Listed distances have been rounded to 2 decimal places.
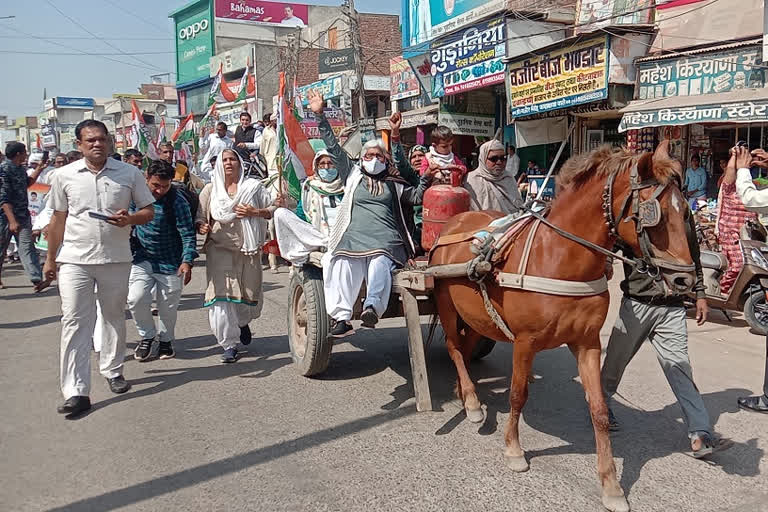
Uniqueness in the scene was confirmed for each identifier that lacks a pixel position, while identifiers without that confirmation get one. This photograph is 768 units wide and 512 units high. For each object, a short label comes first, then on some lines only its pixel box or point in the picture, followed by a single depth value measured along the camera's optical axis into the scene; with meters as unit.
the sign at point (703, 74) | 9.93
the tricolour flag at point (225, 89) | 15.62
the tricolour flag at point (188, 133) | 15.18
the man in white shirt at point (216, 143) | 11.68
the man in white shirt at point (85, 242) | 4.79
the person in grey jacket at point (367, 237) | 4.89
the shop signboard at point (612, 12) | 11.97
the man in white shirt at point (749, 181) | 4.38
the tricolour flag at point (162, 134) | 18.49
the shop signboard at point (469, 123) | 17.20
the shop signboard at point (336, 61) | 26.53
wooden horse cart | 4.59
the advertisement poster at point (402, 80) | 21.75
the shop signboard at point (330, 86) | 27.13
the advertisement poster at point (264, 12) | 45.53
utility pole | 18.62
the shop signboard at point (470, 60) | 14.85
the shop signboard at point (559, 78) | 11.71
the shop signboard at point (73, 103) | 73.00
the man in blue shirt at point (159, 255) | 6.06
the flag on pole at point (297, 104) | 10.85
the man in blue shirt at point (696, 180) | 11.34
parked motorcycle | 7.01
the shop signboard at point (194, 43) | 44.72
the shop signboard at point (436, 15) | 17.91
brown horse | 3.24
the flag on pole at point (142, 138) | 15.11
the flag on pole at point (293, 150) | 6.32
